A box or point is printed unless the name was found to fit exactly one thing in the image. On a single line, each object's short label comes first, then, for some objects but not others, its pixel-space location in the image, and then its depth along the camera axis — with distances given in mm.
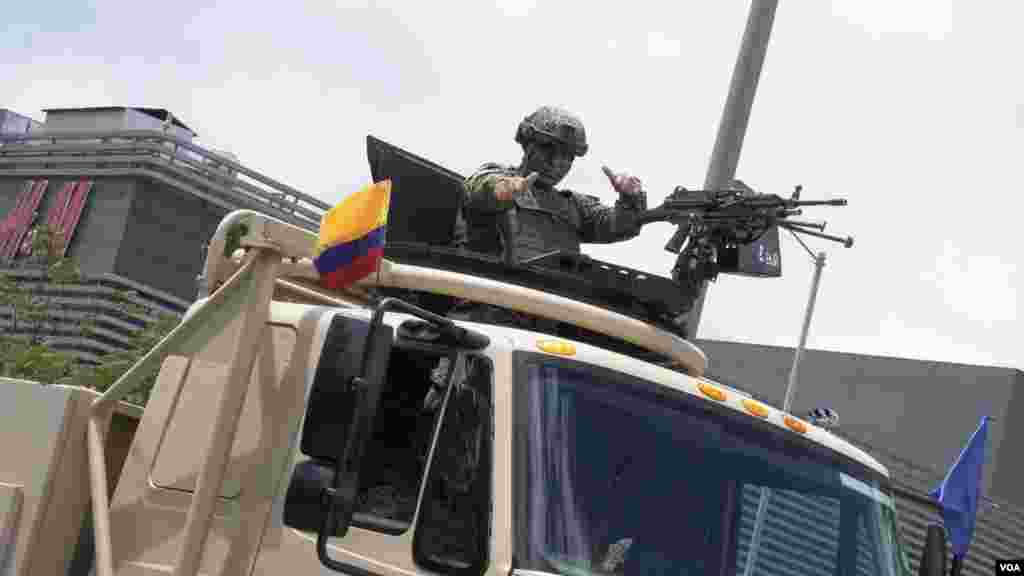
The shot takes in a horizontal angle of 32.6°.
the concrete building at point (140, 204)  25188
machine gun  6609
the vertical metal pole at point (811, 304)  35188
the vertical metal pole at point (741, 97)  9875
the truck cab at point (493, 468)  5195
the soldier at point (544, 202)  7098
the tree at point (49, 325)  17328
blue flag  11703
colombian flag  5660
